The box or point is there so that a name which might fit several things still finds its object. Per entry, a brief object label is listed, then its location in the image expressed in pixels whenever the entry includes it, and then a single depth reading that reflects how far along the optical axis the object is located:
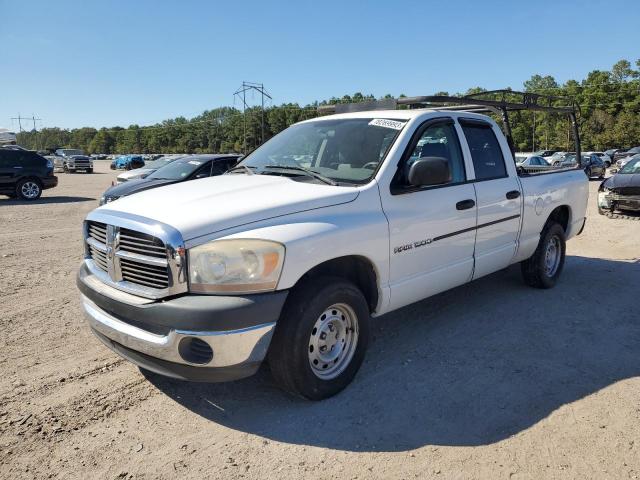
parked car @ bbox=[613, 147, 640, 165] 41.70
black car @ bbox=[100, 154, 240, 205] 10.05
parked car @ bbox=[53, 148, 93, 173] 44.72
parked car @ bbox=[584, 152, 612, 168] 40.95
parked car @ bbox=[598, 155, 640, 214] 11.38
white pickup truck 2.85
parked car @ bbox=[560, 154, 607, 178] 27.67
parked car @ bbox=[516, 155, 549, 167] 19.03
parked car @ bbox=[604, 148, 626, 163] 46.14
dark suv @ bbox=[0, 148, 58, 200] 17.08
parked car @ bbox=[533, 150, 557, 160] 35.89
